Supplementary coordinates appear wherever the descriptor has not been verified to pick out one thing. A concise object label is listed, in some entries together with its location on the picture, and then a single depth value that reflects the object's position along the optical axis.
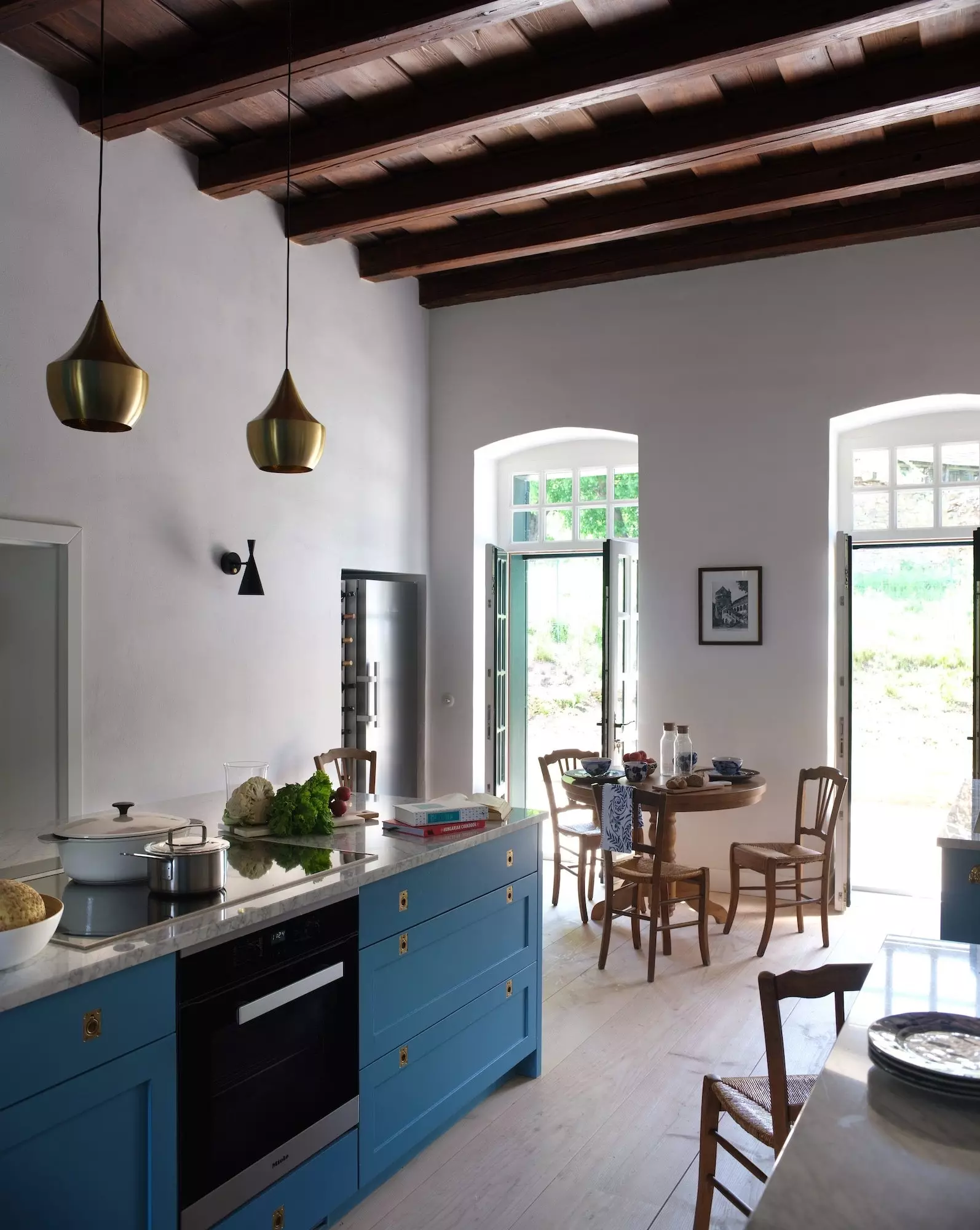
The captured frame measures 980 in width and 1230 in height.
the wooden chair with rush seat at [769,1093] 1.96
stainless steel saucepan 2.32
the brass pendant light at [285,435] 2.87
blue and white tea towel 4.75
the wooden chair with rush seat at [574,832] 5.40
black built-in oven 2.12
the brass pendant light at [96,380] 2.35
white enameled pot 2.40
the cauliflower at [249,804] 3.07
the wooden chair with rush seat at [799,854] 4.89
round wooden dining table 4.75
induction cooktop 2.09
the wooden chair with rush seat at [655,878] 4.52
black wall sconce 4.89
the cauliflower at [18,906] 1.83
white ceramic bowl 1.79
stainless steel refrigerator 6.11
